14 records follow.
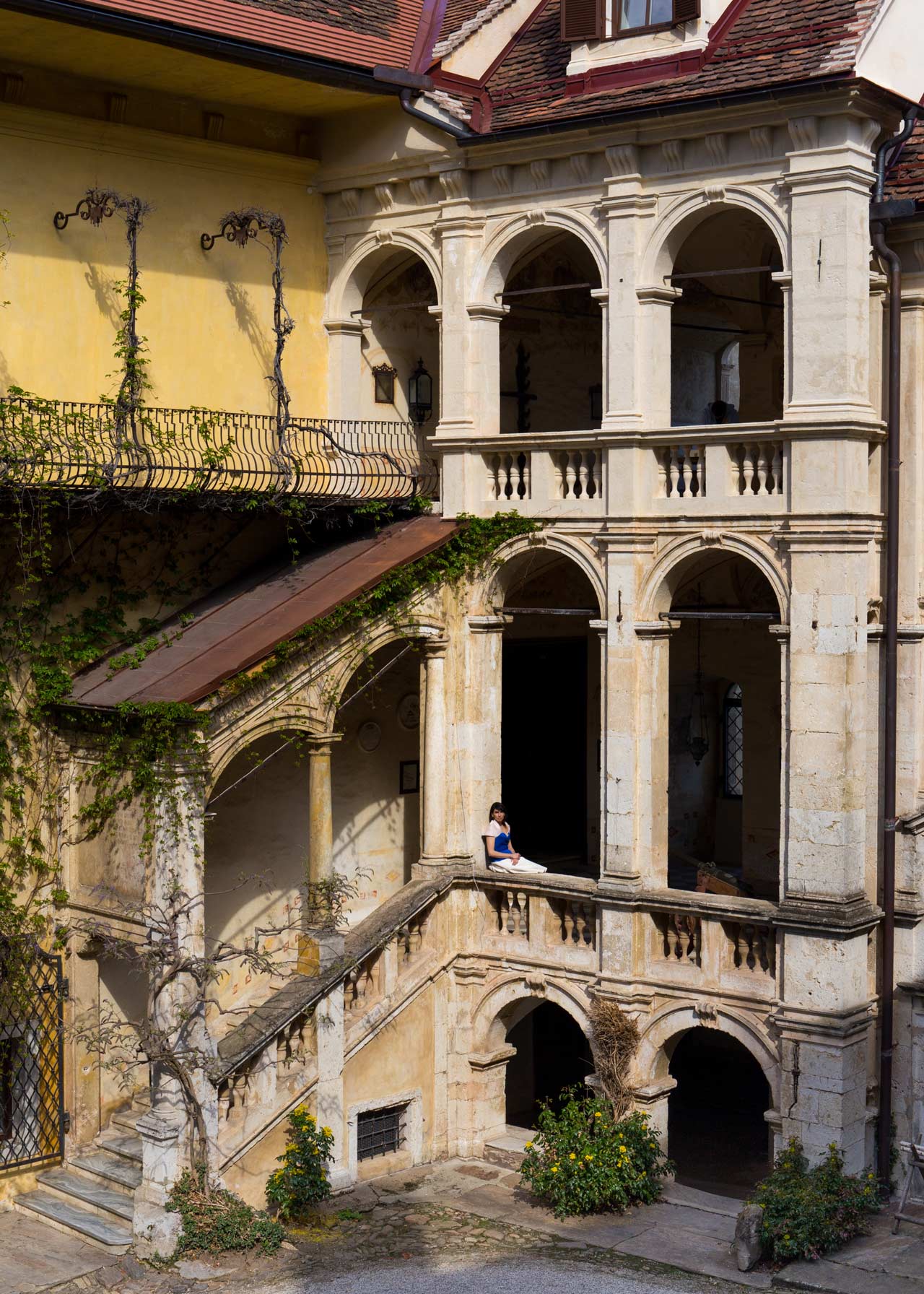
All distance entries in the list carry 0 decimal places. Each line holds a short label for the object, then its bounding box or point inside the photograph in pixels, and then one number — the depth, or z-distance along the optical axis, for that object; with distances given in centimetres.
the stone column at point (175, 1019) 1770
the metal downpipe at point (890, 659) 1839
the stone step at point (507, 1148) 2067
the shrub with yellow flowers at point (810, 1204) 1725
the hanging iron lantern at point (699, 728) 2348
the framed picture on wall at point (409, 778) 2303
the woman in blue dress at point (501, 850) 2080
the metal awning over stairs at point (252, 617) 1858
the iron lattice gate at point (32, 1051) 1958
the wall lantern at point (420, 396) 2330
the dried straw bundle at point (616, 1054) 1950
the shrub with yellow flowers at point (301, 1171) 1836
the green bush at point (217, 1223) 1738
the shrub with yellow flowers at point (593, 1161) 1867
